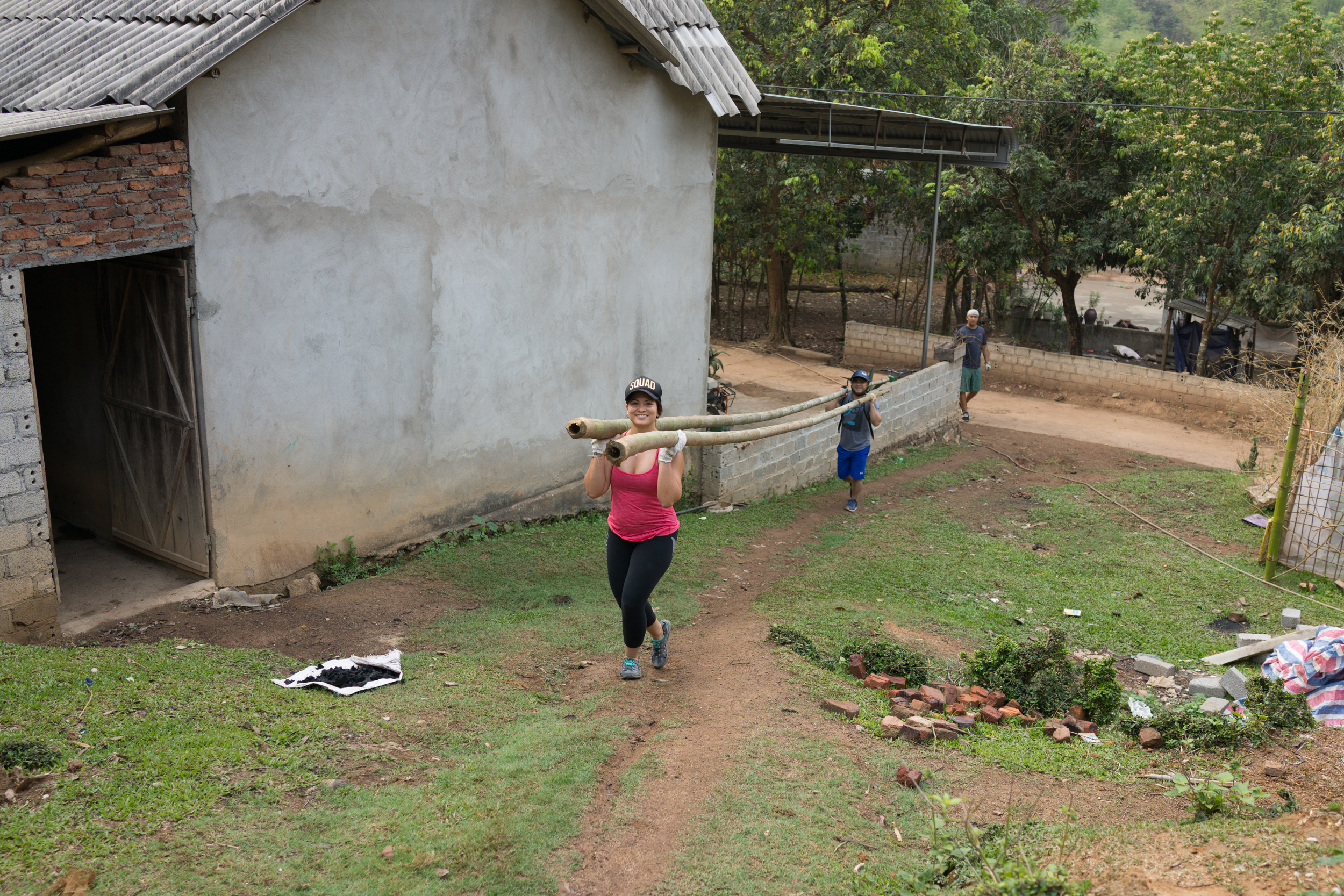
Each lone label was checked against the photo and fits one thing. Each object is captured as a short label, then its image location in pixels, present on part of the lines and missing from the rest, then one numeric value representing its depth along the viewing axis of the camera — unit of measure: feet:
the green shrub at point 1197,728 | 17.97
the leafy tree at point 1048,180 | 62.54
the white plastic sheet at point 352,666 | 19.27
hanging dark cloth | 64.85
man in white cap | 51.31
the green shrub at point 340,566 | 27.40
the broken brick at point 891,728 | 18.15
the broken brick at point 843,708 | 18.69
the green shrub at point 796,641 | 22.17
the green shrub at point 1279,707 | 18.58
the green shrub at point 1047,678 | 20.53
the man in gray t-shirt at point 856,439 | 36.44
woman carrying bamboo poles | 19.25
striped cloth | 20.59
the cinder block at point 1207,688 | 22.16
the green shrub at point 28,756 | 14.42
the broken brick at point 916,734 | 18.02
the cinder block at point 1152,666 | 24.16
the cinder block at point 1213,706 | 20.72
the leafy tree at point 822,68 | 59.88
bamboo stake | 31.09
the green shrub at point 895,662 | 21.44
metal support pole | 48.55
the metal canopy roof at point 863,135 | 43.27
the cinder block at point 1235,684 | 21.70
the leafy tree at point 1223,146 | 54.54
